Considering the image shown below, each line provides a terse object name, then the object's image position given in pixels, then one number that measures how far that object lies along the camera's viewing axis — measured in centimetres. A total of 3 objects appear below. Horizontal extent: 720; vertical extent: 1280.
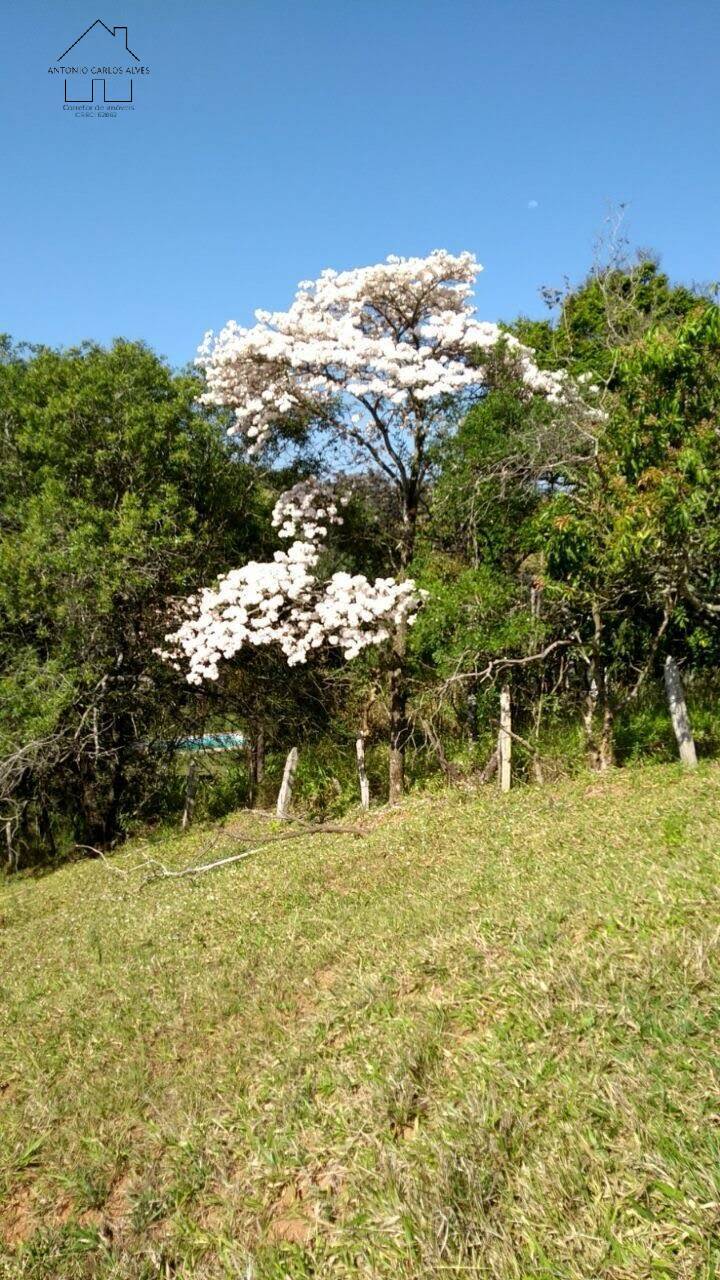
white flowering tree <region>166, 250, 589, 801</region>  1185
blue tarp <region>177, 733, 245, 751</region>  1509
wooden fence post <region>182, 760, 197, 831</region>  1393
